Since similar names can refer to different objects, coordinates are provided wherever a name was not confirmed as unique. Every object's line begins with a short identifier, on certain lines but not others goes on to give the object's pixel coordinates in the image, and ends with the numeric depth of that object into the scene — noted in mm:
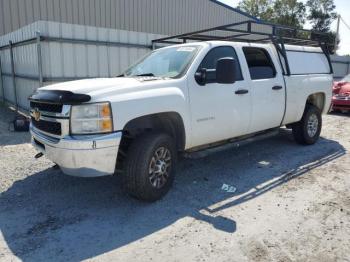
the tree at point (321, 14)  46500
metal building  8320
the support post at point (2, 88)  12958
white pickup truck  3664
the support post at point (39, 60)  8016
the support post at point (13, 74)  10845
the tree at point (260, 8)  45931
